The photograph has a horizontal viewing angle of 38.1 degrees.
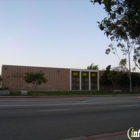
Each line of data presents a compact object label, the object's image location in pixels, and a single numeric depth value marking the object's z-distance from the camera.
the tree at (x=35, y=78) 30.66
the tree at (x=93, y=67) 84.64
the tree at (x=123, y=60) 41.79
